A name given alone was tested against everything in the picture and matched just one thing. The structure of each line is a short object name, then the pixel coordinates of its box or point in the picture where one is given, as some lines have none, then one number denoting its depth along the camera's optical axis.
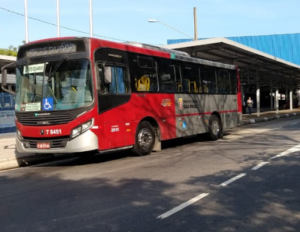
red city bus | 8.98
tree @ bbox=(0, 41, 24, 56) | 50.85
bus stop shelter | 20.22
